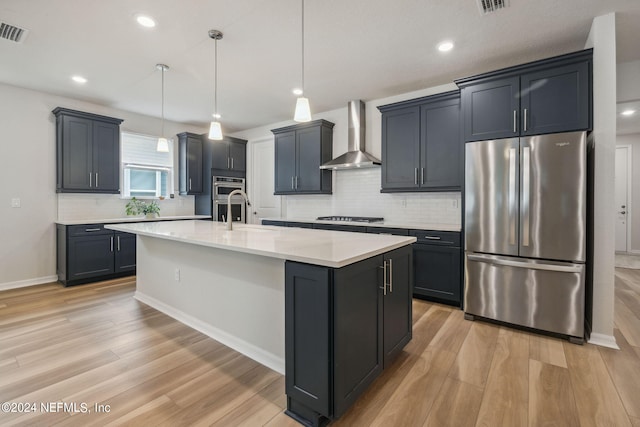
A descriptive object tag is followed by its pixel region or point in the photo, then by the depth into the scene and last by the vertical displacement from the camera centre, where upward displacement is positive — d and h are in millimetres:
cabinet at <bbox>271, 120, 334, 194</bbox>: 5016 +924
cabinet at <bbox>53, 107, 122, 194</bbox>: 4355 +884
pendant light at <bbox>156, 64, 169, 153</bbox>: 3764 +815
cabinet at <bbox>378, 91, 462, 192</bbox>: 3678 +846
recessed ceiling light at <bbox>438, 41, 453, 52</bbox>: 2975 +1635
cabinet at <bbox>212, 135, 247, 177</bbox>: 5934 +1102
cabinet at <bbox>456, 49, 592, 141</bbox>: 2590 +1026
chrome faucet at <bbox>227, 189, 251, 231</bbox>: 3047 -116
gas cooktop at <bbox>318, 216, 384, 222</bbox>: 4522 -131
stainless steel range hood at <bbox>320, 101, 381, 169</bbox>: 4559 +1069
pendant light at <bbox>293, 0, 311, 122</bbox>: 2383 +788
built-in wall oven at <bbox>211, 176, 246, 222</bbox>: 5941 +230
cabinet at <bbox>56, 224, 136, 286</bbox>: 4211 -624
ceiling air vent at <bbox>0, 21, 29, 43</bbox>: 2690 +1632
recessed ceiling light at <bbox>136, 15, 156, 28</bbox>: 2549 +1629
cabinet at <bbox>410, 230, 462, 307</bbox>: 3367 -648
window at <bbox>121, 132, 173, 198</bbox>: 5270 +781
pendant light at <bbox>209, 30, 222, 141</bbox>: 2775 +846
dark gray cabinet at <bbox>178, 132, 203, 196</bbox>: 5754 +911
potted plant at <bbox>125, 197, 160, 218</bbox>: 5203 +49
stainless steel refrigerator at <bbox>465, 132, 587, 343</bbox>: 2580 -198
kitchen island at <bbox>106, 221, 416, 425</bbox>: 1597 -616
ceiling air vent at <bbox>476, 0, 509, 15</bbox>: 2346 +1610
